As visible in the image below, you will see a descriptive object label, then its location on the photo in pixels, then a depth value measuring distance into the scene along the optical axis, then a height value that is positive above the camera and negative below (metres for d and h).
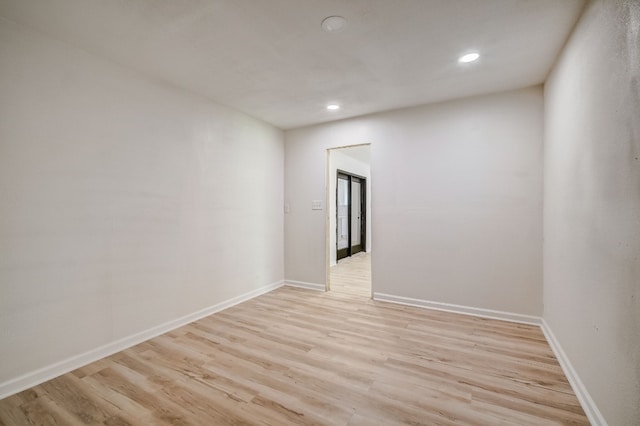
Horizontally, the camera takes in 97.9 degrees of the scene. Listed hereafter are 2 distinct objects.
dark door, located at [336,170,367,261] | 6.89 -0.09
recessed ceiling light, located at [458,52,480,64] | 2.41 +1.35
